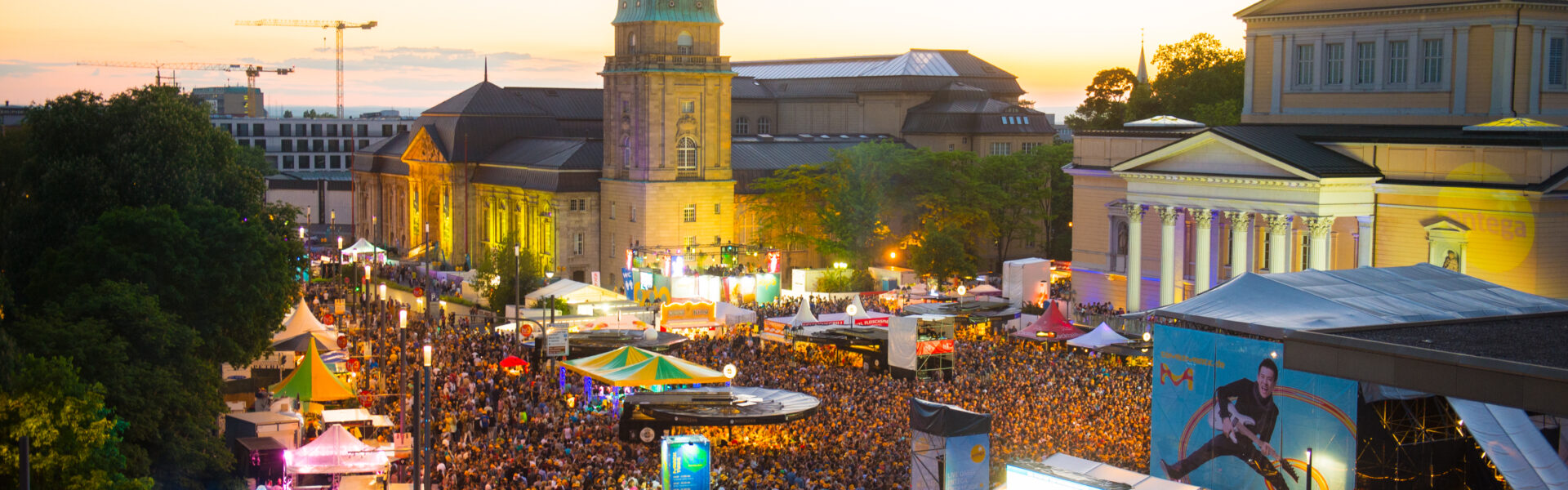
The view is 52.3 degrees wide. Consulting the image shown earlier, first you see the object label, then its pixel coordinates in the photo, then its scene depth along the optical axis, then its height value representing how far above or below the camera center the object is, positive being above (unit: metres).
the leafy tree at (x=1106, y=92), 118.75 +6.92
